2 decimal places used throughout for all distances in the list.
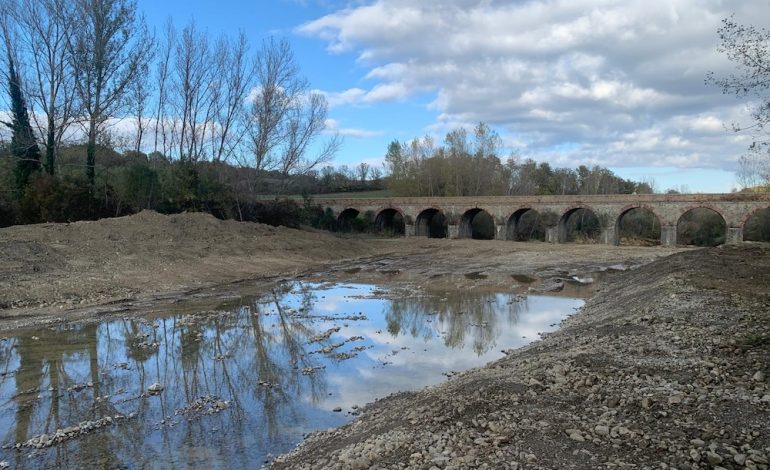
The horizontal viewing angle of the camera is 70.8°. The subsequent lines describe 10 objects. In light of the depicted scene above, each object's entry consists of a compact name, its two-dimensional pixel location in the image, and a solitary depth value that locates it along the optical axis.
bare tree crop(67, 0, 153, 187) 26.89
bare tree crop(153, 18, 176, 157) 37.25
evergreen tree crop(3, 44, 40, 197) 26.41
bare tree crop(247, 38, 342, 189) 36.28
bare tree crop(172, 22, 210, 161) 36.91
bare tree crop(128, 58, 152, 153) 30.45
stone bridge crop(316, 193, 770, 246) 37.03
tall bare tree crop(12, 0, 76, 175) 26.05
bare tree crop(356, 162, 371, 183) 86.62
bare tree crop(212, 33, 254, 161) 37.57
